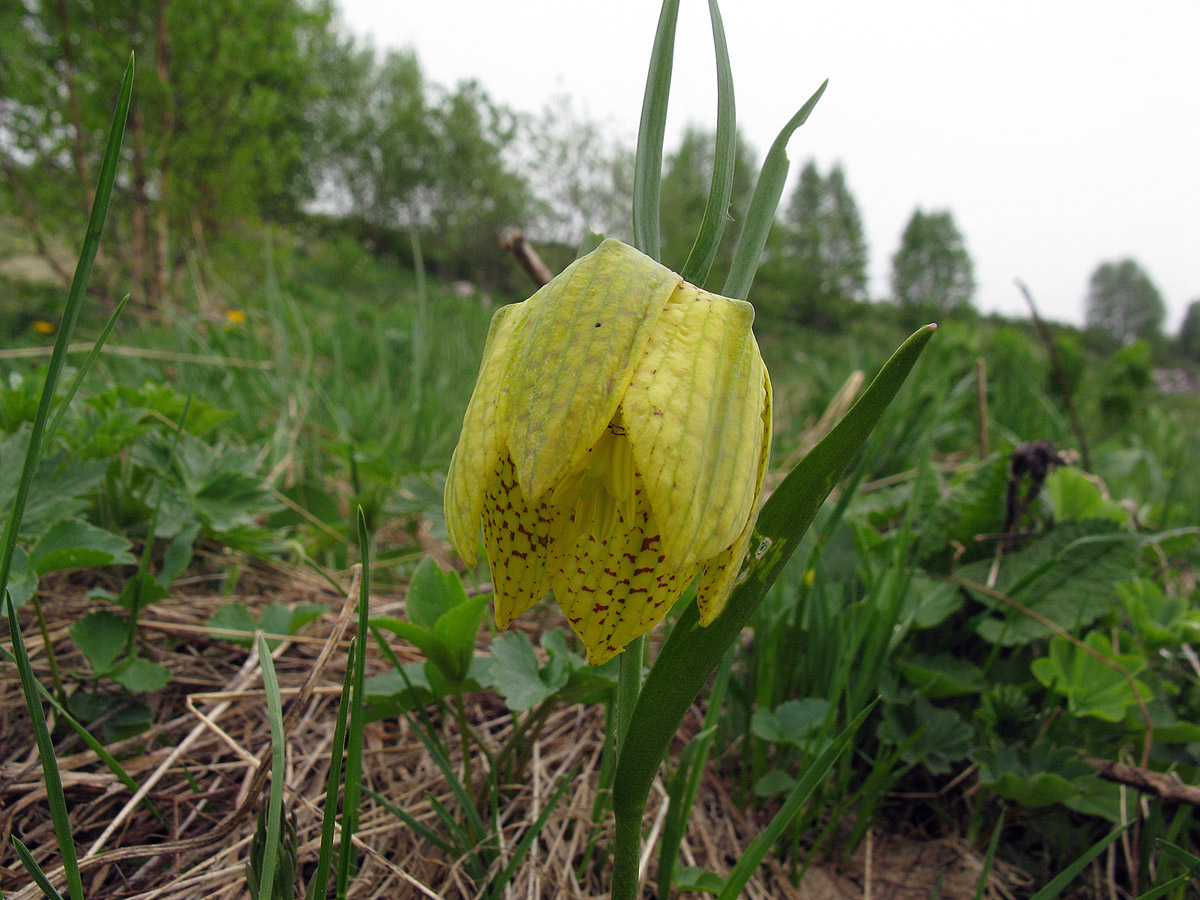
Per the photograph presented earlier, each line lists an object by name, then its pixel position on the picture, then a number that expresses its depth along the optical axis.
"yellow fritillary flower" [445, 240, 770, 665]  0.09
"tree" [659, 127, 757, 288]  8.57
